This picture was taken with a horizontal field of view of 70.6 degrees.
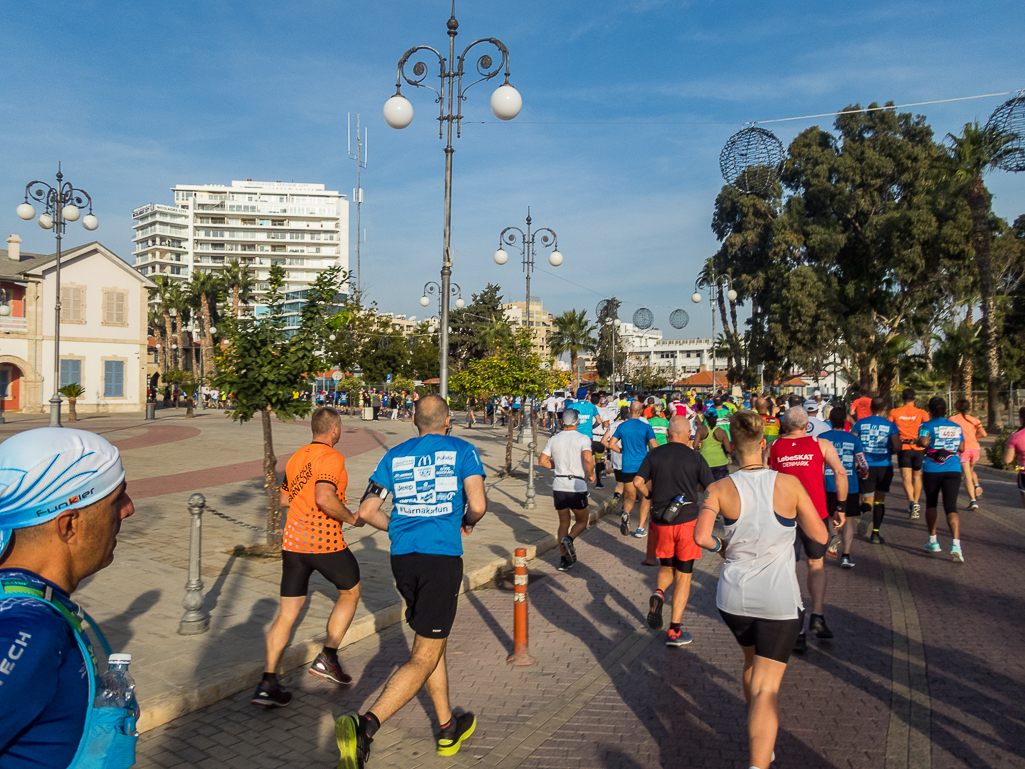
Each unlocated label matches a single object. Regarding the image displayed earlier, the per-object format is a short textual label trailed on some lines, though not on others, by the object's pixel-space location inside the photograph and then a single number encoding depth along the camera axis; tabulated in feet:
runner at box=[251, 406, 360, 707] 15.38
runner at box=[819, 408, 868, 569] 25.68
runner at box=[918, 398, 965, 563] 29.43
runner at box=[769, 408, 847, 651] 19.75
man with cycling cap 4.08
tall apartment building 346.95
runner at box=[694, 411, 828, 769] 11.82
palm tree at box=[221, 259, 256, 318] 203.84
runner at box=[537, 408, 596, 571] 27.99
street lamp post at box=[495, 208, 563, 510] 63.93
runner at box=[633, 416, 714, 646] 19.95
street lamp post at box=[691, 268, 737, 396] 97.45
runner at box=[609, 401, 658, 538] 34.27
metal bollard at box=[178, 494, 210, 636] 18.85
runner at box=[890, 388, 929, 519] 35.53
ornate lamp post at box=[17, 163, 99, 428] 66.44
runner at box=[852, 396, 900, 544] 31.76
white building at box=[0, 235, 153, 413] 130.41
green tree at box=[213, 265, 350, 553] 26.61
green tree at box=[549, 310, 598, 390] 204.44
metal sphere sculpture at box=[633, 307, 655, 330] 128.26
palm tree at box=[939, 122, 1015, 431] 85.71
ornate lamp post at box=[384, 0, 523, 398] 33.35
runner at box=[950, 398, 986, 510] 36.24
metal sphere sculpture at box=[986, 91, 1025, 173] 59.55
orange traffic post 17.70
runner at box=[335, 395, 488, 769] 12.78
